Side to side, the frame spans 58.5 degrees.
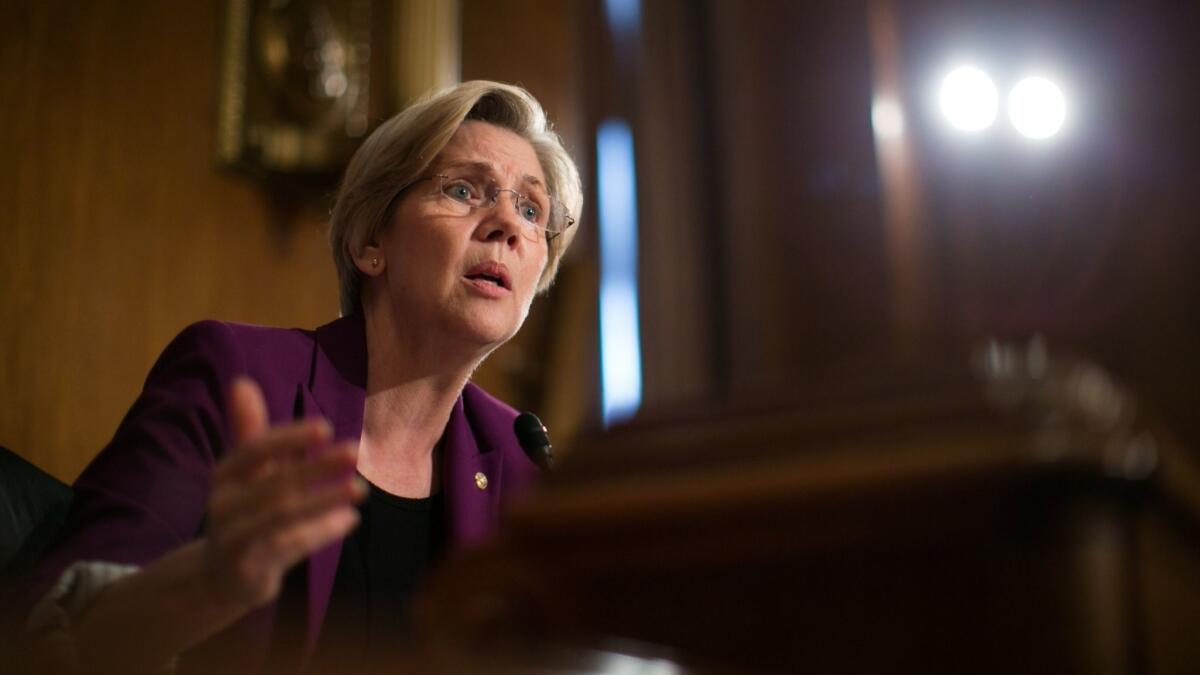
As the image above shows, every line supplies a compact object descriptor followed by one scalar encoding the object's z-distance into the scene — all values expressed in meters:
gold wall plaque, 2.89
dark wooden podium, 0.45
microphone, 1.60
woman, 0.76
